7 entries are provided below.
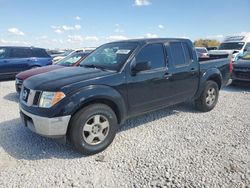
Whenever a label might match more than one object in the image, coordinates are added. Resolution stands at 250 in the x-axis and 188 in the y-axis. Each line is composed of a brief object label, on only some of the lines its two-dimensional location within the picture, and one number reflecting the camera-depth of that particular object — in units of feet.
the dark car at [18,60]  37.07
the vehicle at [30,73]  23.48
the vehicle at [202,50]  61.47
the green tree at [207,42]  184.60
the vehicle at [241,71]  28.73
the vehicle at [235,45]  49.19
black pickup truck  11.53
